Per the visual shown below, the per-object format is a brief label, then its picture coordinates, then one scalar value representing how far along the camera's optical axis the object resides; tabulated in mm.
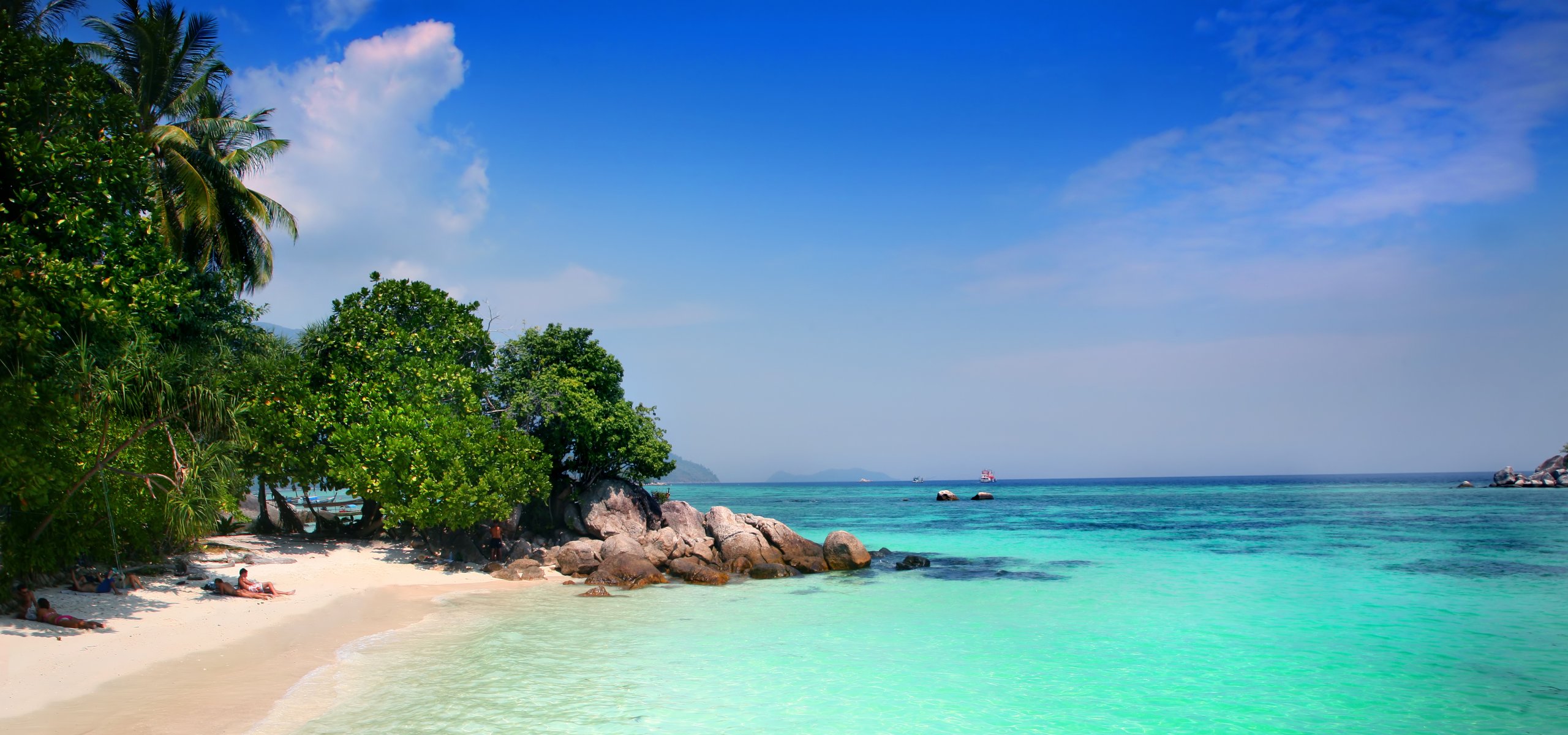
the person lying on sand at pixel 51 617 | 12977
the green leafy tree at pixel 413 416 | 22781
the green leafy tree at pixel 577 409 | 27266
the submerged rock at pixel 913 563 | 28438
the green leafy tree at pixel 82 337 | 12586
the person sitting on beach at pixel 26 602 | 13055
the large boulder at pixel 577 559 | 24891
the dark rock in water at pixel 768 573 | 25719
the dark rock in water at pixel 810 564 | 27203
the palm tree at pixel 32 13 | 18281
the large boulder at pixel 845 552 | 27781
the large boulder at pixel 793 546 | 27442
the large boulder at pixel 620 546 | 25453
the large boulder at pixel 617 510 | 27625
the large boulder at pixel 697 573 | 24359
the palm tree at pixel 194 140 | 23234
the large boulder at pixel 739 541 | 27047
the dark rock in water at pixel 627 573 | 23766
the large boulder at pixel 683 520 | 28500
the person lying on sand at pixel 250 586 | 17812
